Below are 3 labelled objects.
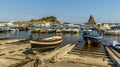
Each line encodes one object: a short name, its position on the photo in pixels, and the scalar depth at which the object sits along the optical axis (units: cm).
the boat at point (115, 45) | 1352
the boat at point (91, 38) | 1694
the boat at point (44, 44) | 1123
